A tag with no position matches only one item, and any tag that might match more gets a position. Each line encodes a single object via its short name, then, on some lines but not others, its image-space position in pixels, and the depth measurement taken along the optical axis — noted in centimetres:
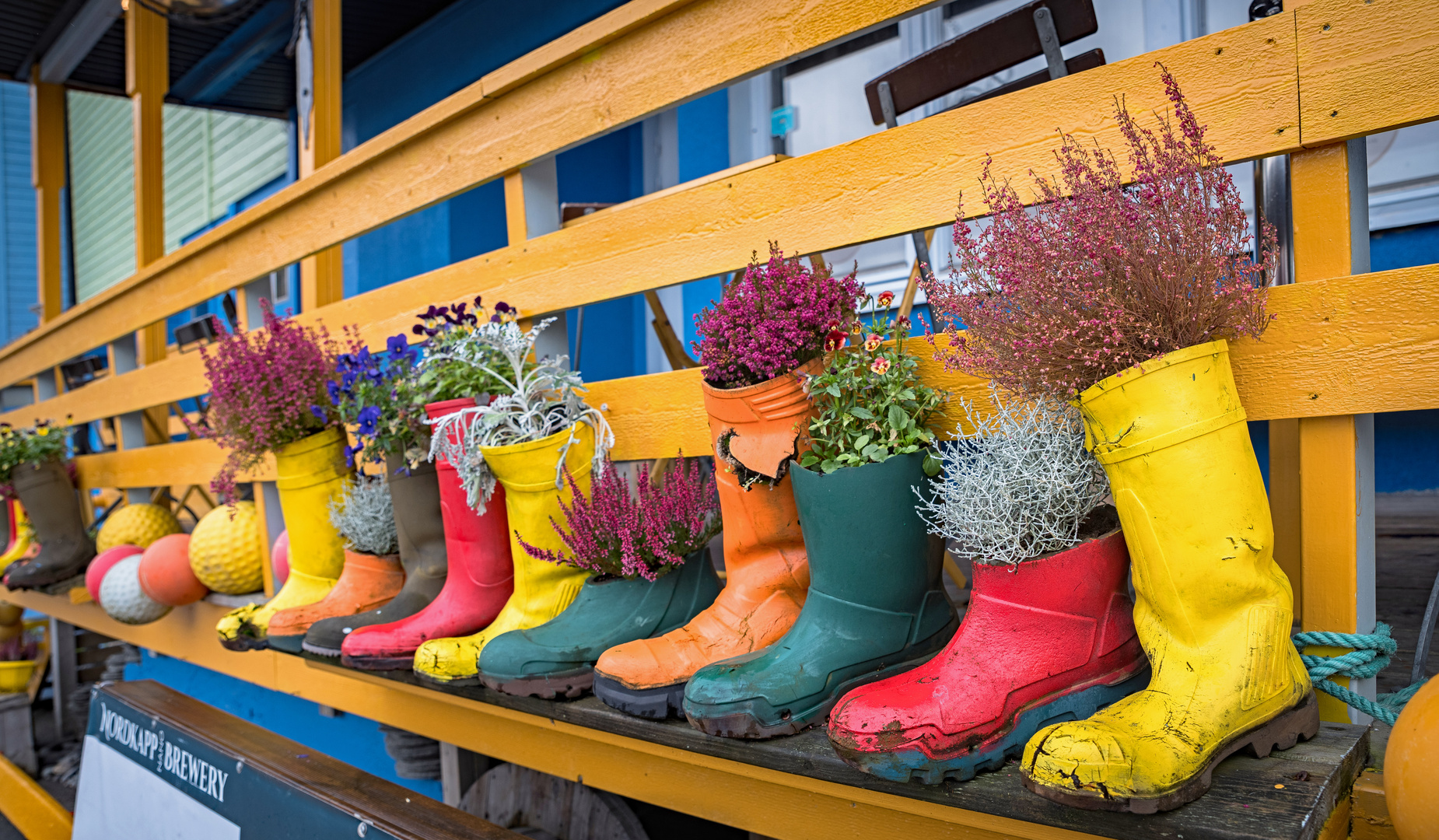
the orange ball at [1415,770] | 85
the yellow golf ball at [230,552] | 289
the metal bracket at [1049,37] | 155
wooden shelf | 88
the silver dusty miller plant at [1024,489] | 105
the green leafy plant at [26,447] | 390
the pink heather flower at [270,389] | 217
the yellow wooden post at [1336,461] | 110
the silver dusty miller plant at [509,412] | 166
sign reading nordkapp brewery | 172
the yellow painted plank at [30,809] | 321
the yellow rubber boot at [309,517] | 222
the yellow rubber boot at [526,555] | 161
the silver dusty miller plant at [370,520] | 210
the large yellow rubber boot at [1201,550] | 95
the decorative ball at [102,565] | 343
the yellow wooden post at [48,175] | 598
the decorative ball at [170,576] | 301
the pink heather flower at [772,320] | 129
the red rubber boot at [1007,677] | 98
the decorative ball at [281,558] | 266
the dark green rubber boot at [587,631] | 146
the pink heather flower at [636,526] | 153
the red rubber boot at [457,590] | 172
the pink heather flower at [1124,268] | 98
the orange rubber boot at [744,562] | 129
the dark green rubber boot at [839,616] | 115
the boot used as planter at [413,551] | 187
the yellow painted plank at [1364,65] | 101
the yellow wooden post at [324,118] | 294
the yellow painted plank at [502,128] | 160
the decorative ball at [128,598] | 323
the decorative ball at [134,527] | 363
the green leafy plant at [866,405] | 123
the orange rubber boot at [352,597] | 205
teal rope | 106
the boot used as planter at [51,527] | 384
